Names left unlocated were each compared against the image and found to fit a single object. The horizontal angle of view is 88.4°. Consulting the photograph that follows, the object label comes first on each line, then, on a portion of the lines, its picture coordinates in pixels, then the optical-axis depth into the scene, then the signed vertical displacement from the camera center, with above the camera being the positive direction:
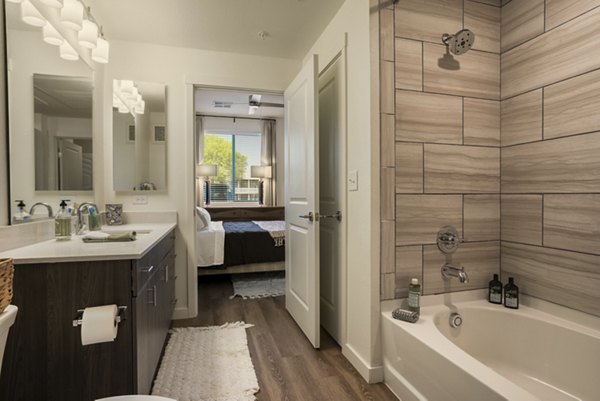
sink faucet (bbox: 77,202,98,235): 2.00 -0.17
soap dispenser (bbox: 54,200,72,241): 1.75 -0.20
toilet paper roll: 1.18 -0.51
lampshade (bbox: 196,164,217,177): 5.95 +0.45
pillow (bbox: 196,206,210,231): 3.66 -0.34
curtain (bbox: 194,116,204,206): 6.09 +0.89
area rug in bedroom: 3.42 -1.12
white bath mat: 1.71 -1.11
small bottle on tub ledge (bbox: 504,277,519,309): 1.81 -0.60
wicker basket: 0.69 -0.21
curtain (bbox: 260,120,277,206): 6.52 +0.78
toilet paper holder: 1.24 -0.52
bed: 3.51 -0.67
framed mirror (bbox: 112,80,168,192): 2.62 +0.49
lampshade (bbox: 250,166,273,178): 6.45 +0.45
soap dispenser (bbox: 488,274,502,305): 1.89 -0.60
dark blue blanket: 3.70 -0.67
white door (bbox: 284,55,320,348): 2.20 -0.06
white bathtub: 1.30 -0.78
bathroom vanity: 1.25 -0.57
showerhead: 1.74 +0.88
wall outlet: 2.68 -0.06
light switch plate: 1.94 +0.09
